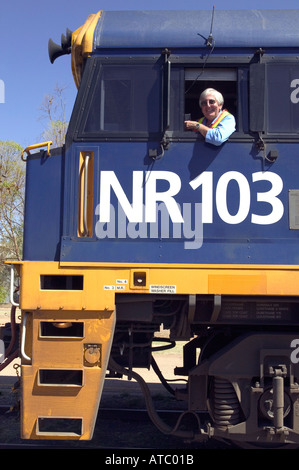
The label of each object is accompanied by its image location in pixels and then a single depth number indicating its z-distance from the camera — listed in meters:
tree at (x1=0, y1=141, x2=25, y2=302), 19.30
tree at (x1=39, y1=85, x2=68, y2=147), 17.28
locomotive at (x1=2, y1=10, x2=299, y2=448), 3.39
